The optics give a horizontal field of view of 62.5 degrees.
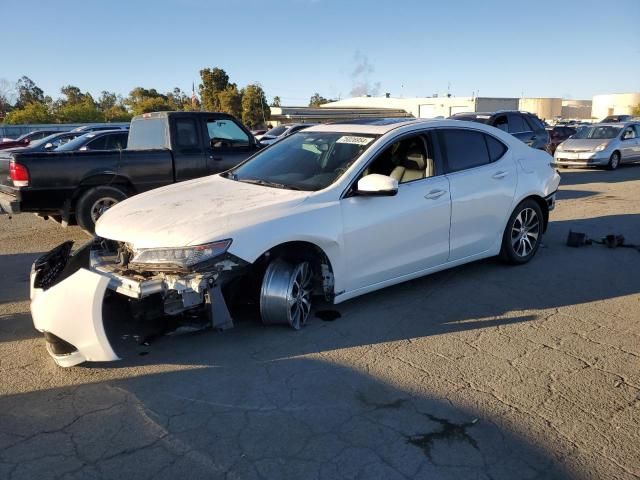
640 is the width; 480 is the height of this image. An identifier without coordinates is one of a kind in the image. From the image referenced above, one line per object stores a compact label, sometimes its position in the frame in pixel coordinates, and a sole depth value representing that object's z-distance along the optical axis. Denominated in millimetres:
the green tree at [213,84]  55438
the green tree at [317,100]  115081
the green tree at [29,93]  85062
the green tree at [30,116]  51969
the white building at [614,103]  101250
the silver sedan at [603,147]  16594
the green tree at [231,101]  51875
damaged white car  3658
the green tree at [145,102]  60847
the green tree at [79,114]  55031
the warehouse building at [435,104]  67062
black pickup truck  7008
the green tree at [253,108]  51281
